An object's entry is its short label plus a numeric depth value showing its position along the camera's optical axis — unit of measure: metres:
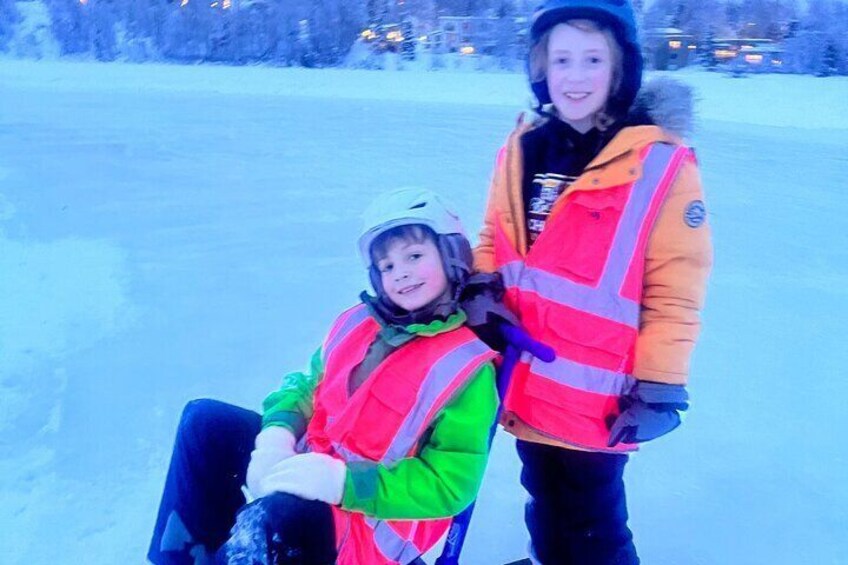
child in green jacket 1.45
